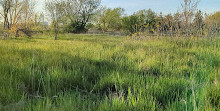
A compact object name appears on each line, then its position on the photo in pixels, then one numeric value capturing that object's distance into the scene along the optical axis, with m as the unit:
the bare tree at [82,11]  37.59
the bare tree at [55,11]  15.75
